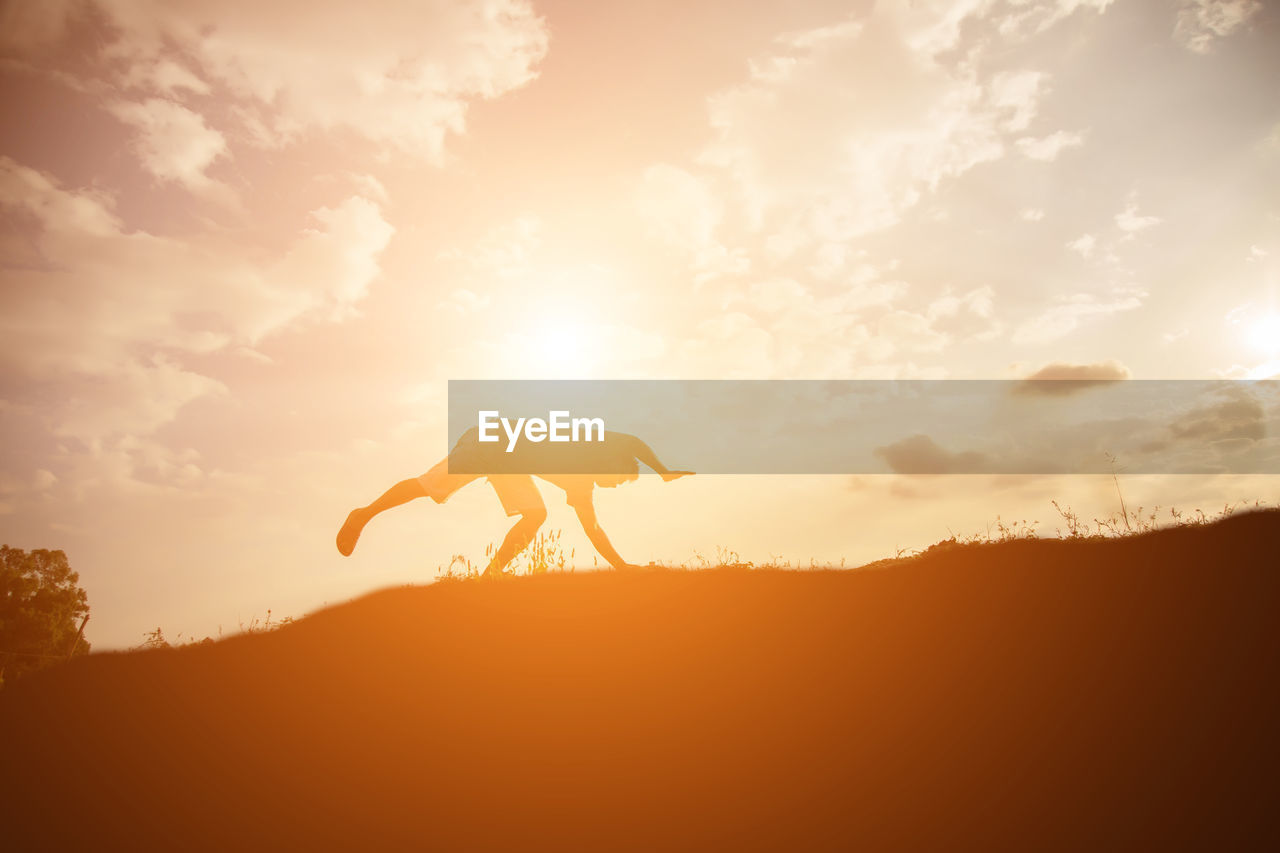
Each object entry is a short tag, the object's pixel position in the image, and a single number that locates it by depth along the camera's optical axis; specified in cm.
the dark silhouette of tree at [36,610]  2873
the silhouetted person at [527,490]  926
